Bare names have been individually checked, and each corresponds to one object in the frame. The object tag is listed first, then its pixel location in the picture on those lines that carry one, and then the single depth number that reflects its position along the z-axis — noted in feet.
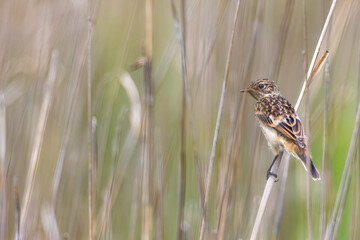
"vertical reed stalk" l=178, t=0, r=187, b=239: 15.70
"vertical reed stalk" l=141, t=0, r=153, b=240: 16.42
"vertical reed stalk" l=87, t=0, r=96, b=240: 16.43
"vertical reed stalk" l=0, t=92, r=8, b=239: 18.72
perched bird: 19.35
